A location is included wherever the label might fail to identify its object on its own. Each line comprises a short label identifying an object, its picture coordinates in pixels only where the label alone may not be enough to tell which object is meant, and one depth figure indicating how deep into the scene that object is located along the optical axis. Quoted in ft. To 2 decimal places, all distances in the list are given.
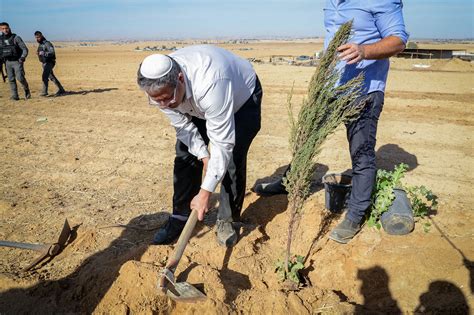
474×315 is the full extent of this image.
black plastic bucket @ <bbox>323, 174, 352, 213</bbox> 12.50
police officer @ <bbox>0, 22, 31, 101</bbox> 33.17
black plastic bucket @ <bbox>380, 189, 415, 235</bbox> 11.52
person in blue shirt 9.03
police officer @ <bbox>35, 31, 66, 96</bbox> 36.68
